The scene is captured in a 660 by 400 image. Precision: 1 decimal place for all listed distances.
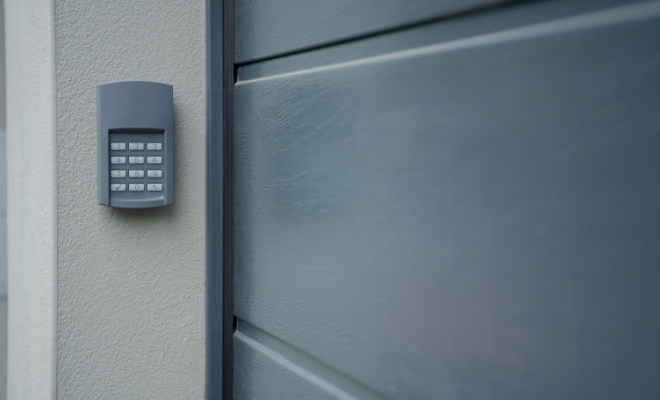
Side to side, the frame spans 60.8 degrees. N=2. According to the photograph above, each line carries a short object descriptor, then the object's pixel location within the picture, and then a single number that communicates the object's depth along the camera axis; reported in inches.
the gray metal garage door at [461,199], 22.9
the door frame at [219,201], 56.6
